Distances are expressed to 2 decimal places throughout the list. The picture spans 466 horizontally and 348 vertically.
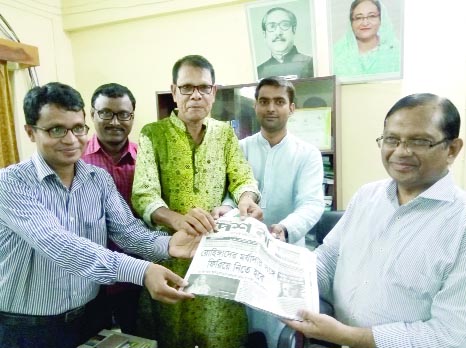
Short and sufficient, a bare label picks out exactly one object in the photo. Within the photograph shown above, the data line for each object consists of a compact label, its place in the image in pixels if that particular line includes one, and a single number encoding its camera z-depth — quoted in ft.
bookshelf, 8.36
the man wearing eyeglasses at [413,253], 3.21
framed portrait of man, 8.88
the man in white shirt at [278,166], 5.69
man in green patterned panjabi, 4.67
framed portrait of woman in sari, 8.25
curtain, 9.12
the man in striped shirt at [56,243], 3.61
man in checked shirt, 5.72
